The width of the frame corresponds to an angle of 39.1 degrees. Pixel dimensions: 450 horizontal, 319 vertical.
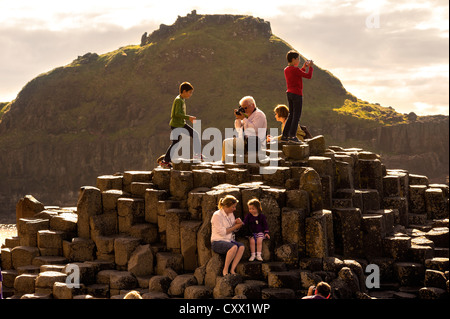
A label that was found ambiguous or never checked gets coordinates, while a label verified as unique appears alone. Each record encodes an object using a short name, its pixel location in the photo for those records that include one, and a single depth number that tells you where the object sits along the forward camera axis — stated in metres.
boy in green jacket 21.28
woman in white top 17.34
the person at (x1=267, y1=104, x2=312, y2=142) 22.48
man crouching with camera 21.47
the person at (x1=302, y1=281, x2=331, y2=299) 13.23
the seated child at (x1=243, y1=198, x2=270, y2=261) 17.50
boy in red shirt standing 20.28
